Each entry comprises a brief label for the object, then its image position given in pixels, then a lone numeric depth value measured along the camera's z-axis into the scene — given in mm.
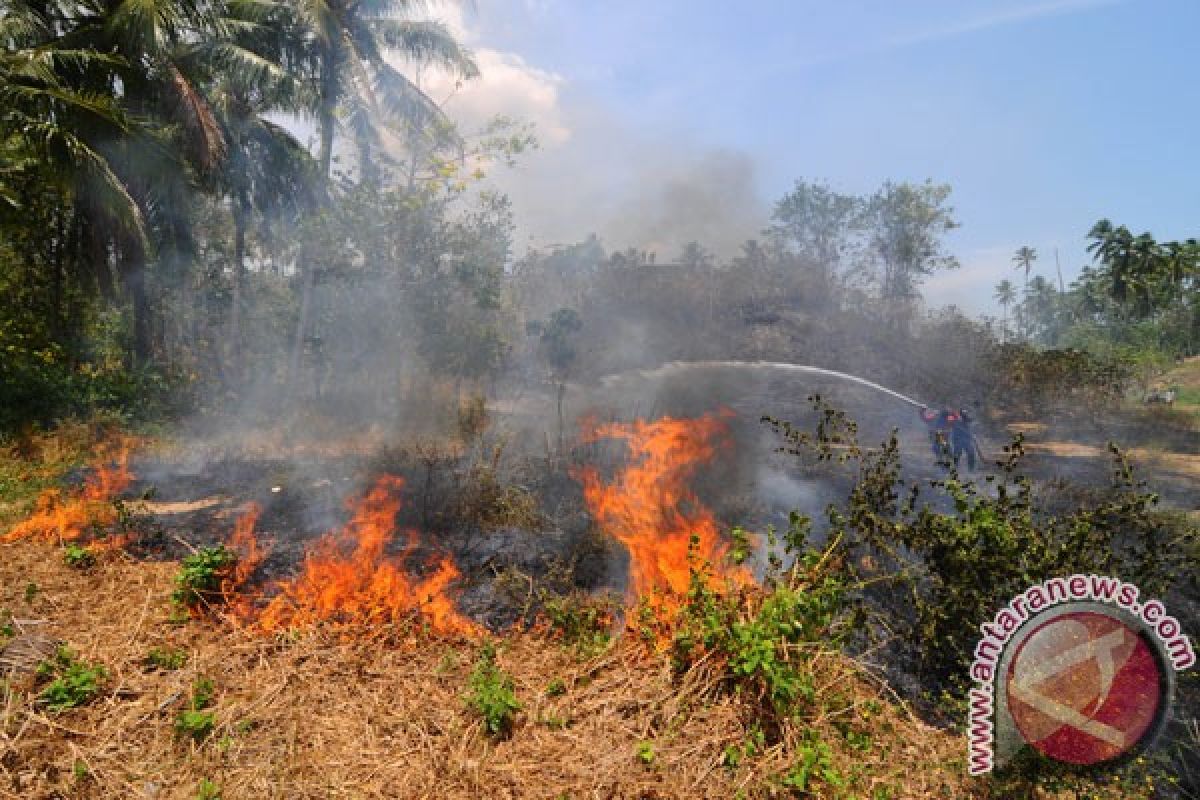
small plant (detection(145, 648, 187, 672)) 4512
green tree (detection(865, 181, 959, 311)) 30953
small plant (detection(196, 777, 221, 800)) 3469
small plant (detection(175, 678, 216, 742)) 3906
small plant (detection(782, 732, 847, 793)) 3466
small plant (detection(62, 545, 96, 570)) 5988
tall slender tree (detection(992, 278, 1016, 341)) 83062
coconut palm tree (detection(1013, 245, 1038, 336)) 77625
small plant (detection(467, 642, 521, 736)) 3992
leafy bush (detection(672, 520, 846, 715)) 3930
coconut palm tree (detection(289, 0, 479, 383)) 15211
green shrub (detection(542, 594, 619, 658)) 4887
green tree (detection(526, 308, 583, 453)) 15898
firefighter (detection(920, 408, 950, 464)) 11008
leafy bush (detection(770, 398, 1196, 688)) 4359
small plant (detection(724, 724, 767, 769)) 3674
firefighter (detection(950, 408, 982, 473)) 11539
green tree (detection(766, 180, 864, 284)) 31922
